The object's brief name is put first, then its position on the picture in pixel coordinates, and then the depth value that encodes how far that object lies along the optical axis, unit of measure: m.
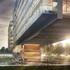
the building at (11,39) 67.79
